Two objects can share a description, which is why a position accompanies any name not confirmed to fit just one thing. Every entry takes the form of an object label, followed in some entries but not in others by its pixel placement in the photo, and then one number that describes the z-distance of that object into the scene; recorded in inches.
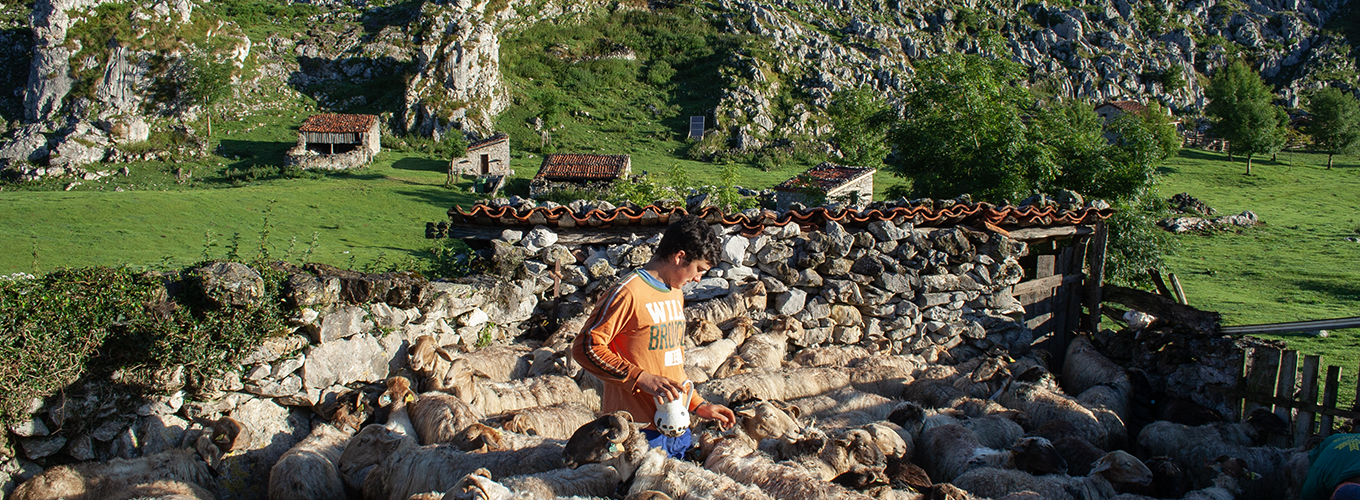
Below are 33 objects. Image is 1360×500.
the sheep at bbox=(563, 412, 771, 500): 155.2
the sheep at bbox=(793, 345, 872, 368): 352.2
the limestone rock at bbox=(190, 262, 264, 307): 224.2
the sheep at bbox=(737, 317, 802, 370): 335.3
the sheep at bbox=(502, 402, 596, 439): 231.6
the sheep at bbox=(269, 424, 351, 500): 195.2
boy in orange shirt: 150.3
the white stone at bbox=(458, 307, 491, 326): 306.8
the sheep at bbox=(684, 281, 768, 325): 347.9
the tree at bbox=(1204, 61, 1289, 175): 1625.2
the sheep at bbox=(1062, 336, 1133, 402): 354.0
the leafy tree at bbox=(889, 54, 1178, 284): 588.9
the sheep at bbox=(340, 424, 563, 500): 192.9
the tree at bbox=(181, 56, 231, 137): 1546.5
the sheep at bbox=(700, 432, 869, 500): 173.8
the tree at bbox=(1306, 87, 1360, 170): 1717.5
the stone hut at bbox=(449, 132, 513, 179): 1264.8
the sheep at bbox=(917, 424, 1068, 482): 227.1
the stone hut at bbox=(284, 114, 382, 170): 1285.7
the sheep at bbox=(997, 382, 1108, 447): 293.7
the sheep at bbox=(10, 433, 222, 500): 187.6
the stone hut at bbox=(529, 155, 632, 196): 1141.1
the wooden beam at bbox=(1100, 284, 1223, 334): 365.1
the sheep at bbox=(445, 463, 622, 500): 156.9
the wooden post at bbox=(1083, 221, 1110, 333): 431.8
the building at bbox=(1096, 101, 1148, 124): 1800.3
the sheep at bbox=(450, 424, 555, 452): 203.6
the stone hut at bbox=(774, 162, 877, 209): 999.0
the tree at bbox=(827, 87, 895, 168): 850.1
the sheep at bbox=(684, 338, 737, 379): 323.6
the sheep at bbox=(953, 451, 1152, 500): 215.5
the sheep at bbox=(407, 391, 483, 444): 223.6
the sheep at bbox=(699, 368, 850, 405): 293.4
